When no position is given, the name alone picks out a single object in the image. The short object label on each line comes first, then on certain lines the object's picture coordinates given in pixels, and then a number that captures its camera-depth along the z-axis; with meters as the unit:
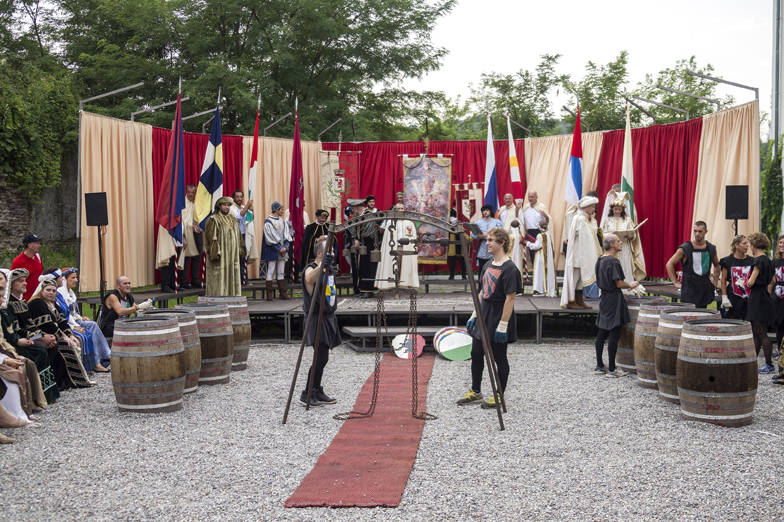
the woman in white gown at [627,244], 9.84
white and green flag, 10.70
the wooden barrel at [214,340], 6.73
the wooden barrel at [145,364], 5.58
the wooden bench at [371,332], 8.81
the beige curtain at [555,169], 12.42
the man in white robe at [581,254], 8.88
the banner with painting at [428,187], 13.24
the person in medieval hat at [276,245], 10.68
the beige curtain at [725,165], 9.41
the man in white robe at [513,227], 11.40
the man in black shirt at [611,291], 6.75
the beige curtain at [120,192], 9.39
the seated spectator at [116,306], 7.69
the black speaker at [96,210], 8.31
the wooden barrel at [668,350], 5.73
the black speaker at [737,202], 8.40
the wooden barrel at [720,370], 5.05
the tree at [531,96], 21.75
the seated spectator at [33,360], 5.65
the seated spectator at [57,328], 6.39
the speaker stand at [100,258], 8.45
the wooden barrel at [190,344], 6.21
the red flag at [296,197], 11.95
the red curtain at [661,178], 10.89
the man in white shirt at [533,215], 11.31
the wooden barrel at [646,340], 6.31
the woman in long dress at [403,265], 10.98
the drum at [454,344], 8.30
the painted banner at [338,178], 13.60
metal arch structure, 5.08
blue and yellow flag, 10.50
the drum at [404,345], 8.47
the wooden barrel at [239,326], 7.52
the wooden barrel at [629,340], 6.92
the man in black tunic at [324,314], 5.67
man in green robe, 9.04
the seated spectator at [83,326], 7.23
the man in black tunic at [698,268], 7.41
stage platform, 9.20
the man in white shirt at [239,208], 10.59
